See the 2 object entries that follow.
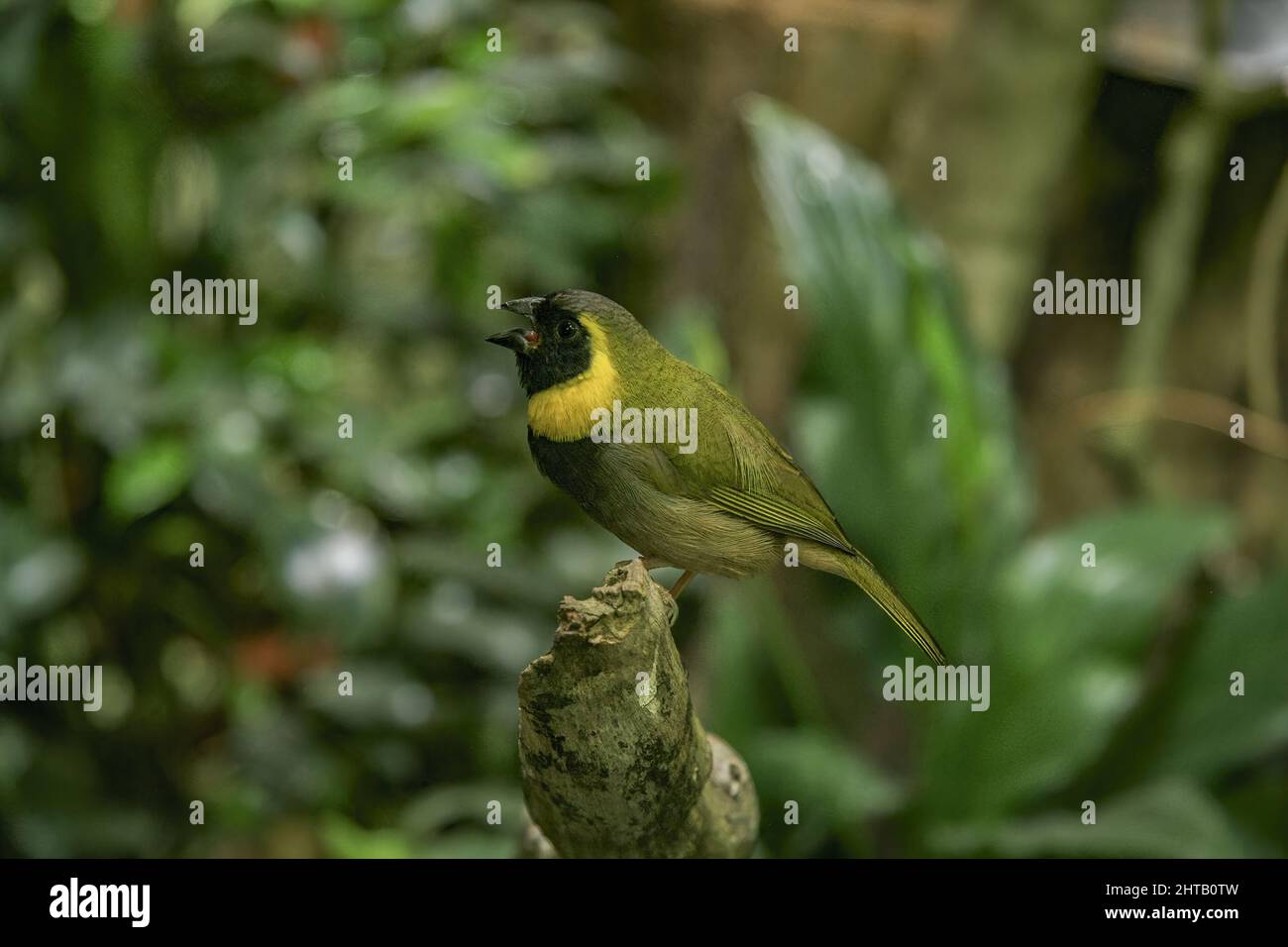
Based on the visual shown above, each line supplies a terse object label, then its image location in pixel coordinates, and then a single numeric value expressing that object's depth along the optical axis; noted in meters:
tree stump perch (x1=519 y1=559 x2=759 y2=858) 0.85
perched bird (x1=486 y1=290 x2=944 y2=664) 0.71
